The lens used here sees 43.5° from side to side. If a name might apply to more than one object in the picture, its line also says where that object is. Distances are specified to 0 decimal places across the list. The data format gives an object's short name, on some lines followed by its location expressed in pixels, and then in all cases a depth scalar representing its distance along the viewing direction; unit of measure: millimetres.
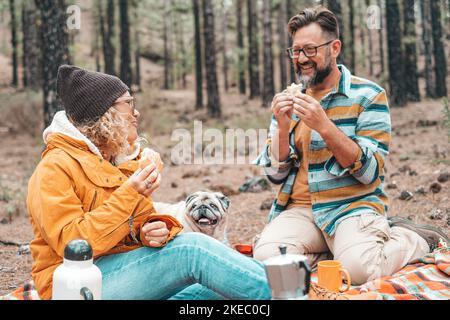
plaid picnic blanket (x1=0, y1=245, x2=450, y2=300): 3619
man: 4052
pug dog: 4930
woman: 3014
